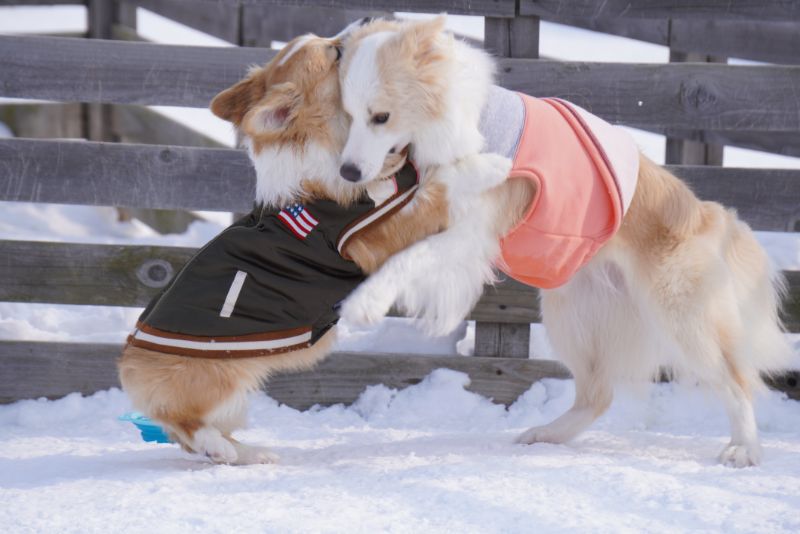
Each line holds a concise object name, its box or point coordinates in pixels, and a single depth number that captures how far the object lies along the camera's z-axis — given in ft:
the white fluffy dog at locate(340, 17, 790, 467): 17.39
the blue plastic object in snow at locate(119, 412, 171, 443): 19.17
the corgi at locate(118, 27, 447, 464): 17.42
